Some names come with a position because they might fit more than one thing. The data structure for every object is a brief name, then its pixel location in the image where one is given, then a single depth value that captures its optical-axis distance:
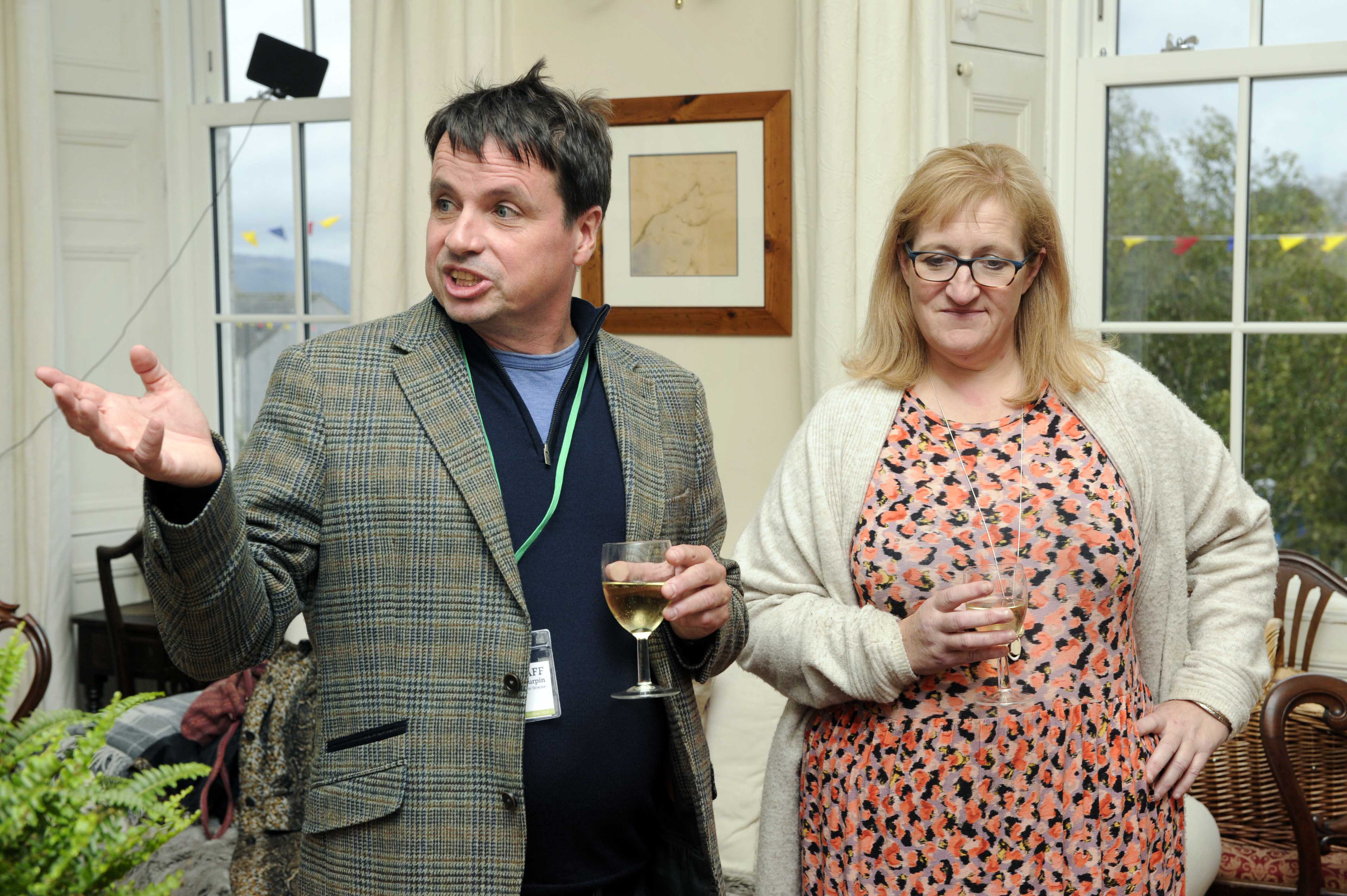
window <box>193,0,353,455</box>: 4.24
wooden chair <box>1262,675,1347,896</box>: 2.20
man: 1.33
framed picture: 3.26
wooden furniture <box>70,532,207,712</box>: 3.76
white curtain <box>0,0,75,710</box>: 3.81
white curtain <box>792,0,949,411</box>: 2.93
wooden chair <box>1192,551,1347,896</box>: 2.53
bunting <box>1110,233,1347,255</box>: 3.10
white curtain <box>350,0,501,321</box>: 3.42
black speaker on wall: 4.05
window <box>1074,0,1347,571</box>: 3.10
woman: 1.57
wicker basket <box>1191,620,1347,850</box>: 2.56
